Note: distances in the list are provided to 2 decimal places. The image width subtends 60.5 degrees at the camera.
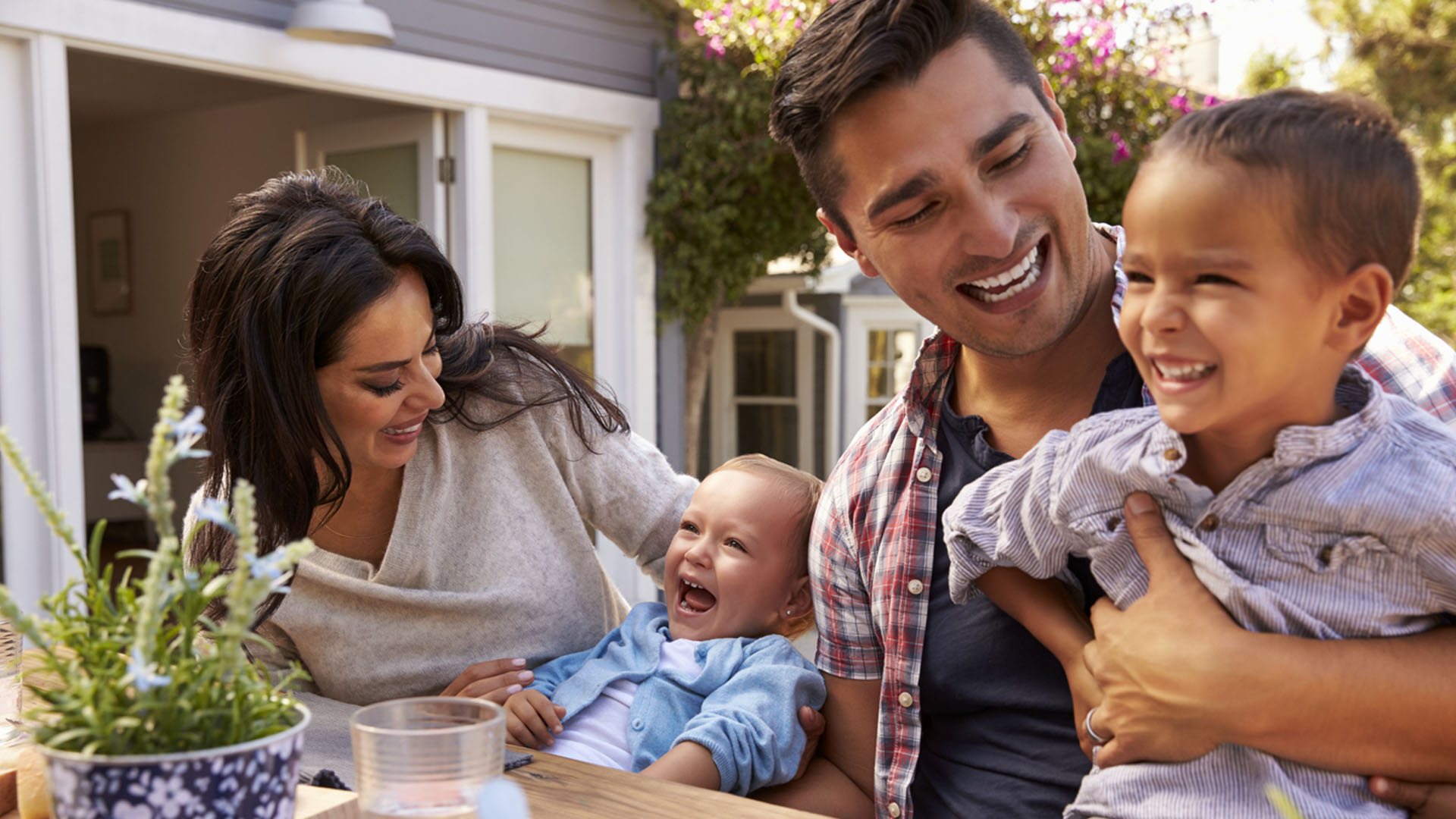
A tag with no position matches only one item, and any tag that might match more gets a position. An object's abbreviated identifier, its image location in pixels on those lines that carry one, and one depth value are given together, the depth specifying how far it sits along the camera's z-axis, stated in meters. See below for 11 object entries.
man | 1.49
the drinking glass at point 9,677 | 1.41
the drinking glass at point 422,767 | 0.94
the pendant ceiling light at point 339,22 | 4.27
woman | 1.84
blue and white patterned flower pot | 0.84
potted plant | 0.80
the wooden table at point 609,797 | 1.23
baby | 1.60
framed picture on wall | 8.43
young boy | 1.01
